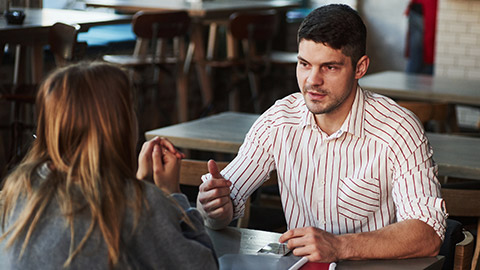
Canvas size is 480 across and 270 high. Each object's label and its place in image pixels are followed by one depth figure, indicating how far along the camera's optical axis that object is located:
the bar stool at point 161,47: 4.73
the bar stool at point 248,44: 5.46
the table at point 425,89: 4.26
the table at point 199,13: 5.57
